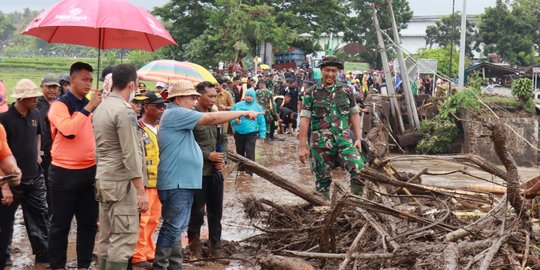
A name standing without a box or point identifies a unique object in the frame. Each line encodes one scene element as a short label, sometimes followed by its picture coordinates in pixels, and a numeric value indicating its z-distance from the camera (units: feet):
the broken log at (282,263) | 18.83
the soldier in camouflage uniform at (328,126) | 25.55
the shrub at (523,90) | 60.08
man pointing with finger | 19.47
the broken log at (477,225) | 18.80
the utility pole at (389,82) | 57.66
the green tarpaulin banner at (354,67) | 150.82
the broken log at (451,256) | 15.93
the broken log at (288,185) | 24.44
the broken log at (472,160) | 23.34
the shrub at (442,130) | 58.08
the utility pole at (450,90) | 63.31
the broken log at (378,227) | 18.81
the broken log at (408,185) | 24.06
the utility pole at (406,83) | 57.48
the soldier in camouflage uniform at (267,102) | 61.52
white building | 349.82
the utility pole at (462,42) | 81.15
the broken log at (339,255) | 17.88
